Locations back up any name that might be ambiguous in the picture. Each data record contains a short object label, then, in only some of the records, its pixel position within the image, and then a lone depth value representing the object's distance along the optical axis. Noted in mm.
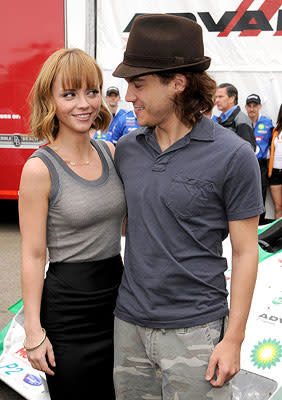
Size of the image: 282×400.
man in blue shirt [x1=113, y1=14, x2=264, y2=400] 1324
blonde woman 1524
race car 1841
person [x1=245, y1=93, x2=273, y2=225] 5836
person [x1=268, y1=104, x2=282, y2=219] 5770
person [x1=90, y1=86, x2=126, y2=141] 5938
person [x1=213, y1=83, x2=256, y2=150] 5211
